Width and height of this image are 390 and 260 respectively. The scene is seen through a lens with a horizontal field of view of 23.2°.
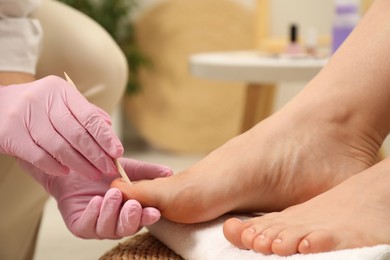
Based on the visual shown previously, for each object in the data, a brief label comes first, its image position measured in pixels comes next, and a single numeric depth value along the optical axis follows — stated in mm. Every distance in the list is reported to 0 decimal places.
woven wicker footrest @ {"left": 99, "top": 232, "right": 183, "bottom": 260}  711
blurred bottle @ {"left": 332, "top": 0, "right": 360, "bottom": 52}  1315
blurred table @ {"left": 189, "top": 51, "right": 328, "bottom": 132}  1207
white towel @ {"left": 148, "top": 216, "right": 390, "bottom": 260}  605
